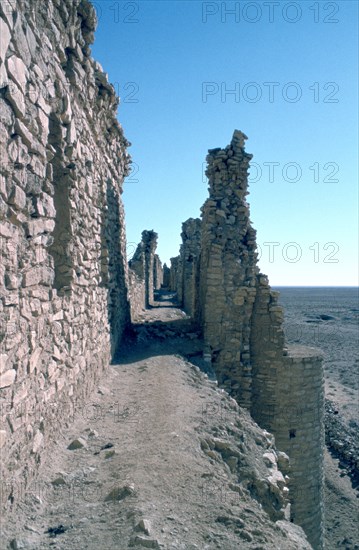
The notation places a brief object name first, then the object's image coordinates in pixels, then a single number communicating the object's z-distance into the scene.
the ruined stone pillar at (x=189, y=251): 19.59
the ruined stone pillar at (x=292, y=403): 10.12
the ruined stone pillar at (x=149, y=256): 21.38
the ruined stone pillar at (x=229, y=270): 10.44
